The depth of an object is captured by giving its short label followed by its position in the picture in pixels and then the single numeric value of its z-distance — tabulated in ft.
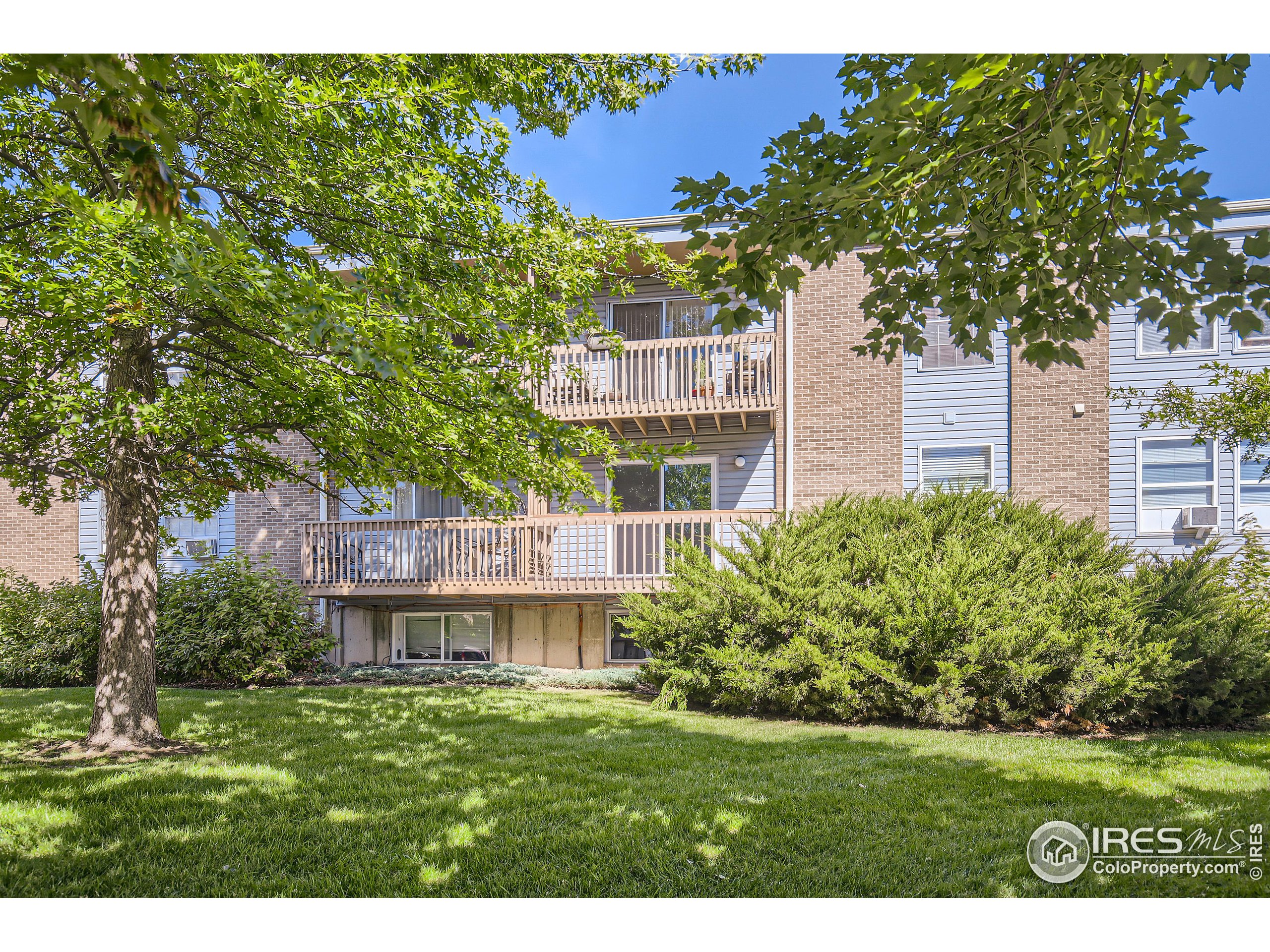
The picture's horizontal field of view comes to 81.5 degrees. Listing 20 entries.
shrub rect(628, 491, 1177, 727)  23.72
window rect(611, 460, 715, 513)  41.93
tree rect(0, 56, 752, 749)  13.98
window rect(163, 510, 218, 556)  45.73
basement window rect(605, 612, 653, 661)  41.29
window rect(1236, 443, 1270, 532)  35.91
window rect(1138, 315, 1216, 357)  37.29
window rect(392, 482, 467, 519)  43.37
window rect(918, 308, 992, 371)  39.93
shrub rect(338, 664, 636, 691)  34.88
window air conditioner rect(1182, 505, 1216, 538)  36.17
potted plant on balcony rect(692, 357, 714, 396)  37.13
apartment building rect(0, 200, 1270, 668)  37.01
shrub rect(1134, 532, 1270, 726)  24.94
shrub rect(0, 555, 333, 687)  33.30
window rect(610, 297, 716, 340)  42.86
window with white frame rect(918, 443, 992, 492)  39.27
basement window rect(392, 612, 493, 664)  43.04
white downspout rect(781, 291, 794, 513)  39.99
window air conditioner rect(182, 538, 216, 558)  41.72
